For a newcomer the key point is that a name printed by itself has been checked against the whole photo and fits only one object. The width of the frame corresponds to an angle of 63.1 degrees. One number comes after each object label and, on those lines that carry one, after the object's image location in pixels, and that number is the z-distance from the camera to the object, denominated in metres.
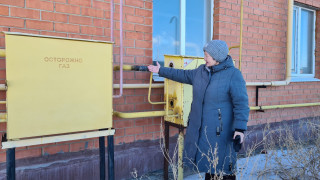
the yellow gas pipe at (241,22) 3.60
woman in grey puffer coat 2.14
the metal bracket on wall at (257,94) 4.09
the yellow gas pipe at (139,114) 2.50
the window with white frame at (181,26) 3.41
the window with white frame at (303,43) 5.00
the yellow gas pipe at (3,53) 1.90
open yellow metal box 2.62
